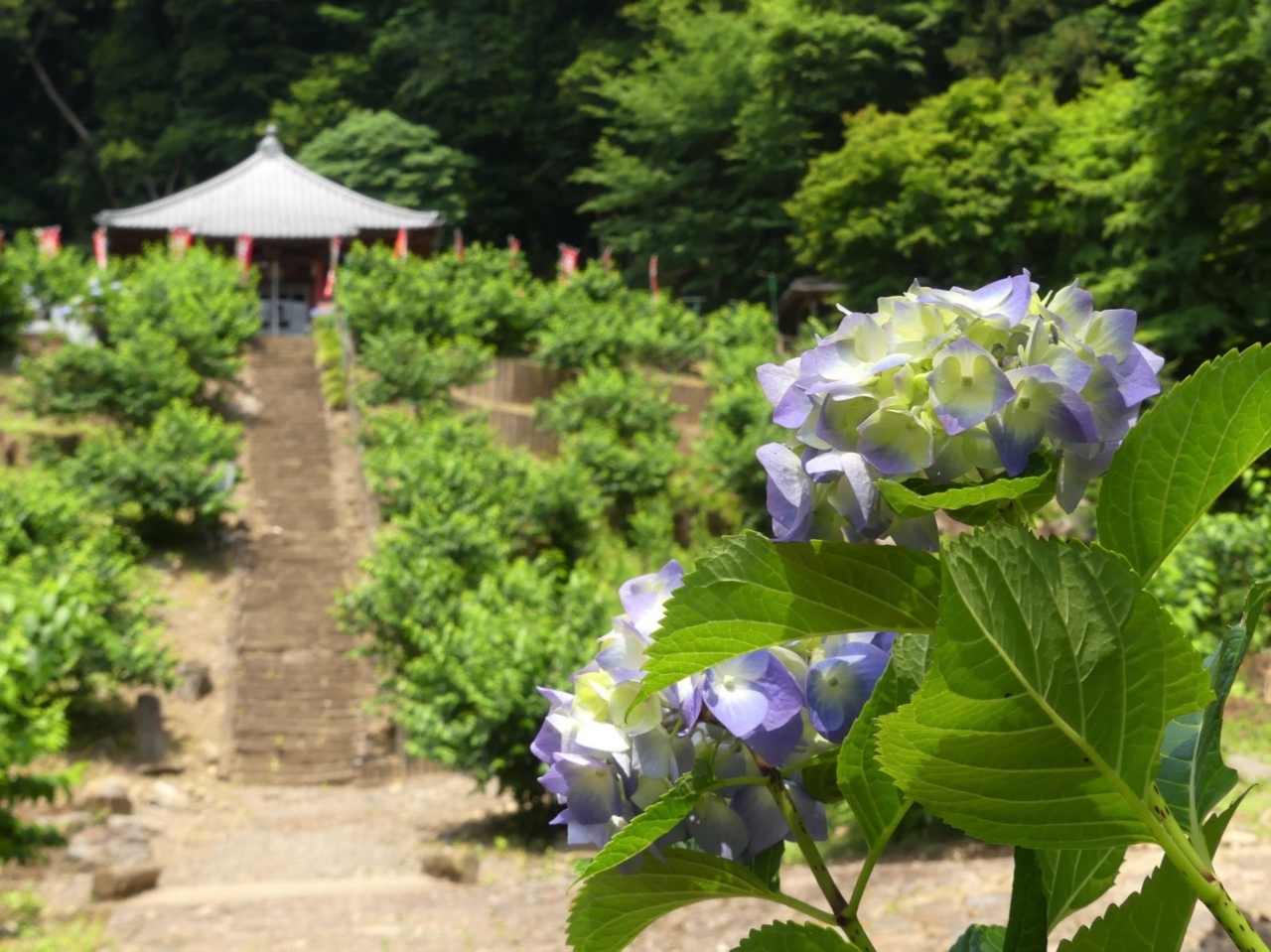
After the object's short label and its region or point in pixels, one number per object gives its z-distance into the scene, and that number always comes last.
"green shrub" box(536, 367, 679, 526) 14.02
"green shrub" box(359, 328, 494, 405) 15.48
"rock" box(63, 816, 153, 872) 7.20
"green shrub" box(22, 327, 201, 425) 14.30
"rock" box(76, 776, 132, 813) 8.55
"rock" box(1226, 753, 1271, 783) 6.26
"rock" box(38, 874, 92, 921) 6.13
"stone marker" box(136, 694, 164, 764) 9.83
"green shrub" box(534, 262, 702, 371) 16.80
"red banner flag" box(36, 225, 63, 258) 20.44
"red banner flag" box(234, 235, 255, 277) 22.52
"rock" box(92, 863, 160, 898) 6.43
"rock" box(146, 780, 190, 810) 9.05
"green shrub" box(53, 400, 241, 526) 12.95
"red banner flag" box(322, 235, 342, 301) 21.17
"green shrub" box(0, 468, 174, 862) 9.98
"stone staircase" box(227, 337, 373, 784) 10.18
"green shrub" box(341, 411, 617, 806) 7.85
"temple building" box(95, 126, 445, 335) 24.73
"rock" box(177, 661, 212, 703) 10.89
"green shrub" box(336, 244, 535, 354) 17.36
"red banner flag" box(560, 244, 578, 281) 20.97
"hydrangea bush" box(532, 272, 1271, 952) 0.55
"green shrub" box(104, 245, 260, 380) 15.94
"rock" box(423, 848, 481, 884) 6.72
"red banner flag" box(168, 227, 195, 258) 22.04
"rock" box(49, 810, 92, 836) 7.61
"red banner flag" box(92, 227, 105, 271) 22.36
